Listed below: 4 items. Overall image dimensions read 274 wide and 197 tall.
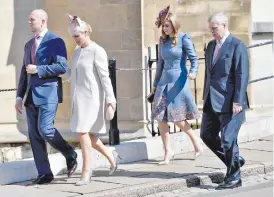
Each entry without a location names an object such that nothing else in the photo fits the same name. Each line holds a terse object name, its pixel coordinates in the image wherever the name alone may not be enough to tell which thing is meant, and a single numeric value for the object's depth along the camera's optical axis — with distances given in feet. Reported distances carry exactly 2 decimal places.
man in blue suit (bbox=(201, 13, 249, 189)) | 58.59
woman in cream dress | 59.88
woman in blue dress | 66.18
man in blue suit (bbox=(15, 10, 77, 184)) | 59.47
